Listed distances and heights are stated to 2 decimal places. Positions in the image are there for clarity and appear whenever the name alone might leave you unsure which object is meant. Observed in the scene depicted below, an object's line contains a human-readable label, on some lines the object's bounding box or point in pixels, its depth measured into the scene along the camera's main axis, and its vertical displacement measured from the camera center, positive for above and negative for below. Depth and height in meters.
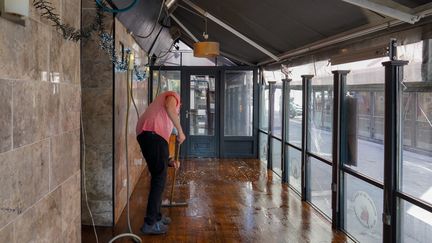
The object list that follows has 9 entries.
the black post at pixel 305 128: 4.37 -0.15
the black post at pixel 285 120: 5.28 -0.06
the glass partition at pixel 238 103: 7.70 +0.27
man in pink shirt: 3.27 -0.26
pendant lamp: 4.48 +0.83
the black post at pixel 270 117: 6.24 -0.03
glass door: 7.70 -0.01
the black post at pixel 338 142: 3.44 -0.25
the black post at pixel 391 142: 2.56 -0.18
